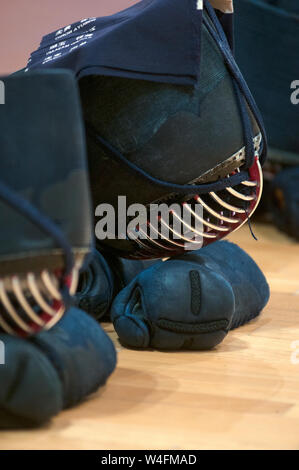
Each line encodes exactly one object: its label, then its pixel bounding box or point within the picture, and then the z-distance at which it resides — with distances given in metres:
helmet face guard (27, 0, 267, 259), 2.04
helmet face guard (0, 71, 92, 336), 1.82
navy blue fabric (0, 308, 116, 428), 1.86
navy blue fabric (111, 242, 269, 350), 2.09
